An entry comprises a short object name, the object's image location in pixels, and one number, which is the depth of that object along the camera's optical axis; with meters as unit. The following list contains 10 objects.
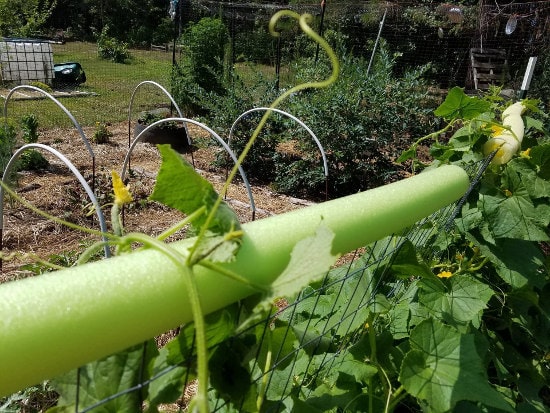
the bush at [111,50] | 16.45
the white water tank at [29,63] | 10.35
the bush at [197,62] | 8.31
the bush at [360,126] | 5.04
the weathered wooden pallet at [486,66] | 8.78
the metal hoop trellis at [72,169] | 1.52
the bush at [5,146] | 4.16
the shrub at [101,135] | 6.40
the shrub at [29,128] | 5.41
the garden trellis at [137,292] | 0.31
